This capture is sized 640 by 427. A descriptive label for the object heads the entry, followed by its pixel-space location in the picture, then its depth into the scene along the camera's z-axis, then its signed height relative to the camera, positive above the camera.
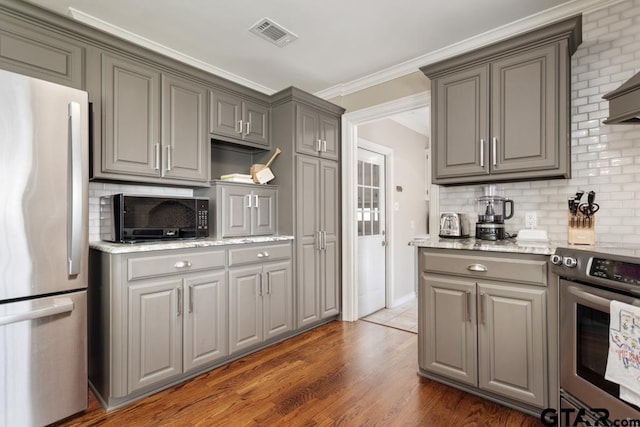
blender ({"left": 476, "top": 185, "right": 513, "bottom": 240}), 2.26 -0.01
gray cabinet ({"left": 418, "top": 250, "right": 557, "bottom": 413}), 1.77 -0.68
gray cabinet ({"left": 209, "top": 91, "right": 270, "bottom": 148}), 2.76 +0.85
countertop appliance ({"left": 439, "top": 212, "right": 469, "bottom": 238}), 2.45 -0.10
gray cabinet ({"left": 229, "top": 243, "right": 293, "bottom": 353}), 2.53 -0.69
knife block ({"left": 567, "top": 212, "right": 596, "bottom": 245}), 1.93 -0.11
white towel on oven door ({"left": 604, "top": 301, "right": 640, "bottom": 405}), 1.24 -0.54
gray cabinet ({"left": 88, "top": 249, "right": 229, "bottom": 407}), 1.91 -0.69
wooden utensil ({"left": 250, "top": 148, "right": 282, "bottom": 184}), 2.99 +0.38
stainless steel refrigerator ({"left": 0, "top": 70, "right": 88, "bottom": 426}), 1.57 -0.19
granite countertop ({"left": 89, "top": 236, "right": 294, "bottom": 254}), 1.91 -0.21
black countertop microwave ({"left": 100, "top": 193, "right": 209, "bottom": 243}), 2.16 -0.03
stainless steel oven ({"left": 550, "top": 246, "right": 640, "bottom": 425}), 1.30 -0.49
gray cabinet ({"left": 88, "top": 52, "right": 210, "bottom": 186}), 2.14 +0.65
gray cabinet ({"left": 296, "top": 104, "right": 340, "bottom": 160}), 3.09 +0.81
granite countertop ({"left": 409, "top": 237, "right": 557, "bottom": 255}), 1.80 -0.20
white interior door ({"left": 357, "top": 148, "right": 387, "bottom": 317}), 3.78 -0.24
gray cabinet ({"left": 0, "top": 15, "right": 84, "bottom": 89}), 1.81 +0.95
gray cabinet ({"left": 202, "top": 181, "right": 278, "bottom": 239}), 2.64 +0.04
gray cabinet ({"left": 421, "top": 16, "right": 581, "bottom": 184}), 1.97 +0.70
